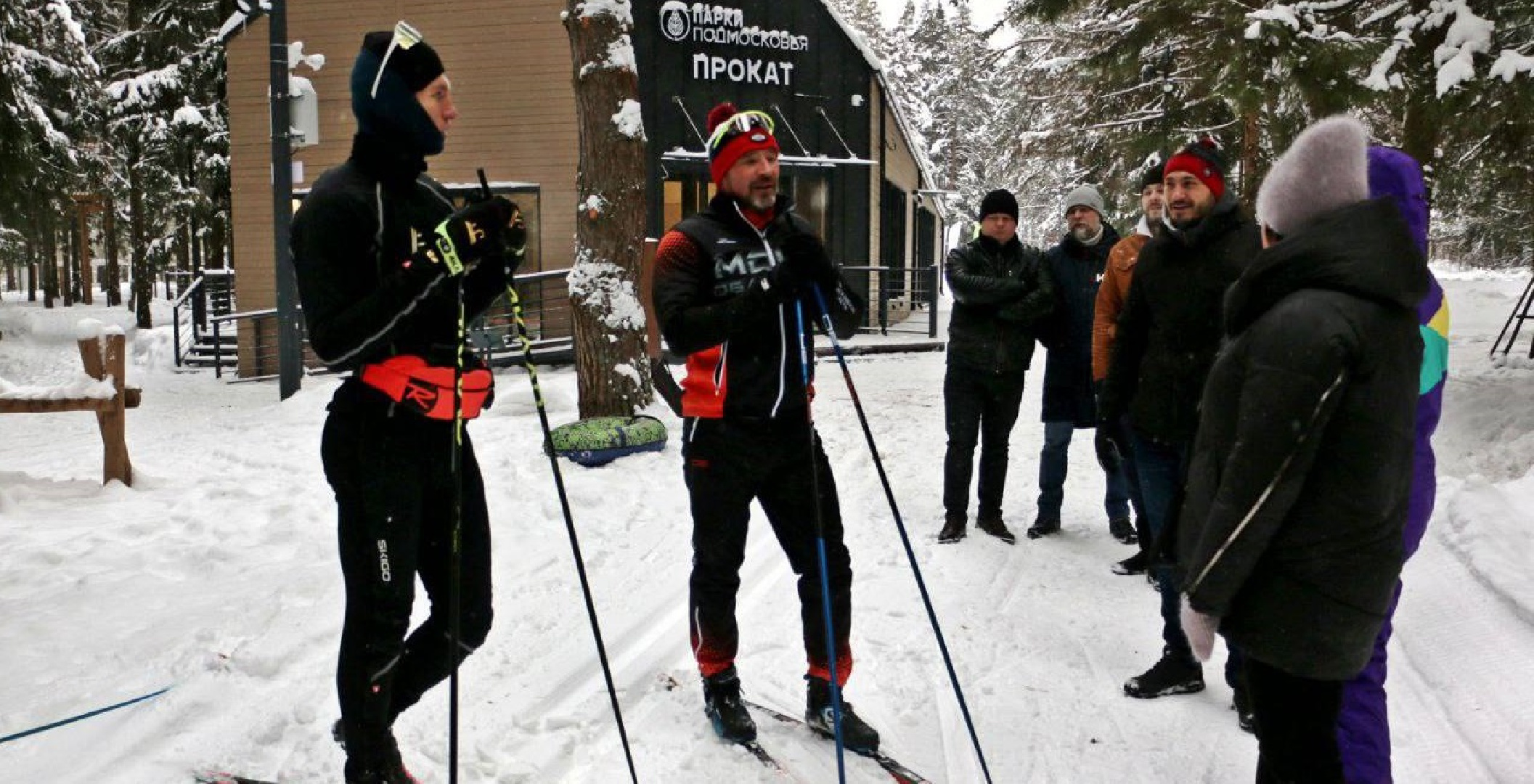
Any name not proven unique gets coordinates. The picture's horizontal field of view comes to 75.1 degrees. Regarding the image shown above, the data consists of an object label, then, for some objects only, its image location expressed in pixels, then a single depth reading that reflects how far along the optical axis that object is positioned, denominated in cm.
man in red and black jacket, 333
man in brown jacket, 501
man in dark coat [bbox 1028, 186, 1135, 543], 595
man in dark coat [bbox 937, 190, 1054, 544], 579
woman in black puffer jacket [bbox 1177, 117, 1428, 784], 215
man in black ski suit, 253
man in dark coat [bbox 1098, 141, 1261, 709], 387
